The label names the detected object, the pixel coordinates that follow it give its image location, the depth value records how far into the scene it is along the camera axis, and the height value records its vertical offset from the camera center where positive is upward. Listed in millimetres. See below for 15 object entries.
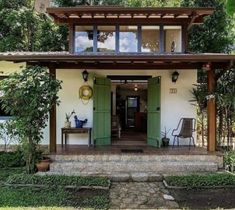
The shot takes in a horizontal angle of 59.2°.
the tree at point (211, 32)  10038 +3769
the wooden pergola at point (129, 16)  6581 +3044
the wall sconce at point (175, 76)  6914 +1082
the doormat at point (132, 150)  6197 -1291
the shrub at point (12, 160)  5877 -1530
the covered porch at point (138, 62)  5772 +1358
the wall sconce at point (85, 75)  6877 +1084
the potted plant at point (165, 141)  6777 -1083
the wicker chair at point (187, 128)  6412 -637
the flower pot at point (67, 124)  6788 -552
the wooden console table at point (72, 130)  6572 -740
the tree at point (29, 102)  5256 +131
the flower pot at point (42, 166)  5471 -1565
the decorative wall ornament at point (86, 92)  6996 +522
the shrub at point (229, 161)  5577 -1419
